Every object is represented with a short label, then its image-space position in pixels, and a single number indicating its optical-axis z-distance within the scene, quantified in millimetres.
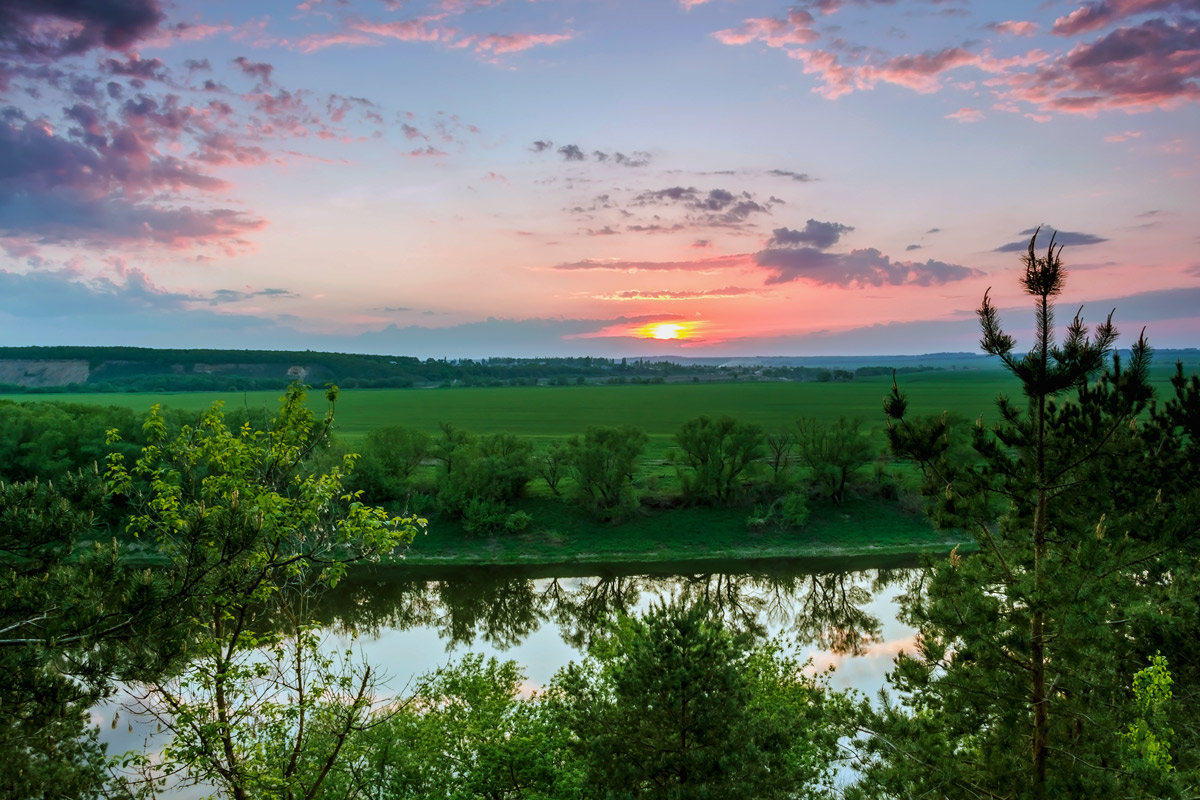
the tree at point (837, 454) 47062
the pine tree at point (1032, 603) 8172
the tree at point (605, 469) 45500
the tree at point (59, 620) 6430
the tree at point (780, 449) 48609
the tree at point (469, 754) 13352
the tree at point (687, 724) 9750
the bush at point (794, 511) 44344
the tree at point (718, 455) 47281
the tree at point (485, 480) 44369
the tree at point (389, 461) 47656
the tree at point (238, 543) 6855
